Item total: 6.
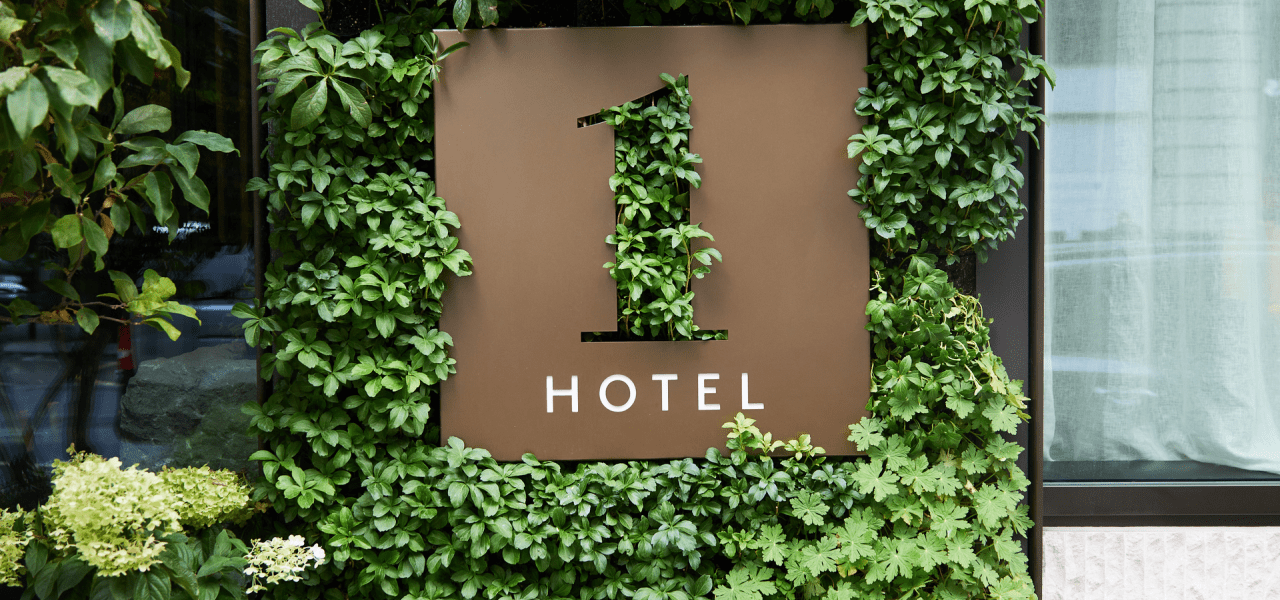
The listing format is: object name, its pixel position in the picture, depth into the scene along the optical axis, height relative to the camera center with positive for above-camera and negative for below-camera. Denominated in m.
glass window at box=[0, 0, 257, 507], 2.36 -0.17
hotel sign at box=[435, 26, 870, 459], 2.29 +0.17
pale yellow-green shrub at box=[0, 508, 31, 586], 1.81 -0.64
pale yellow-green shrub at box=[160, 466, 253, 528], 2.08 -0.58
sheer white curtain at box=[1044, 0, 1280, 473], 2.55 +0.27
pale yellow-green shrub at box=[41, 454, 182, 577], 1.73 -0.53
